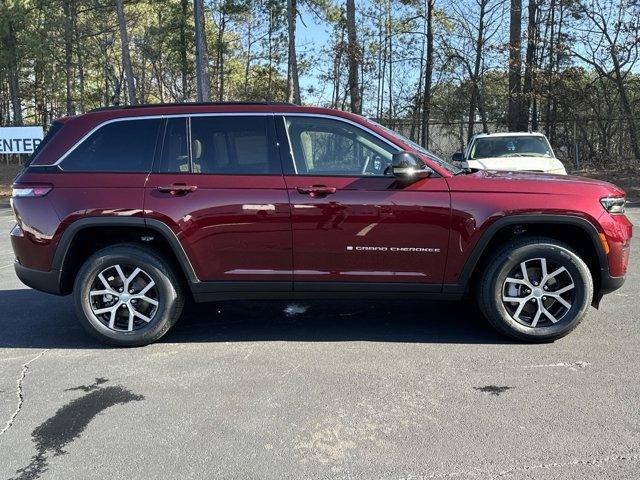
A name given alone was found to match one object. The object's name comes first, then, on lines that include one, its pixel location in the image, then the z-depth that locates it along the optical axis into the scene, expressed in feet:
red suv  13.92
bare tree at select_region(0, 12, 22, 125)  96.40
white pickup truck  31.94
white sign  61.31
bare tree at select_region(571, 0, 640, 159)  61.57
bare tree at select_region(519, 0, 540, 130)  66.13
